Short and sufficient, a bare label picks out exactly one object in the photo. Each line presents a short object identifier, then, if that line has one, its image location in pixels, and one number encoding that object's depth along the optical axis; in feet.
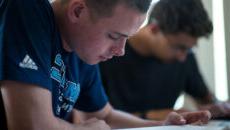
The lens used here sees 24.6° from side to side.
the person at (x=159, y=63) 6.88
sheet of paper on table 4.61
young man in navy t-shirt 4.07
